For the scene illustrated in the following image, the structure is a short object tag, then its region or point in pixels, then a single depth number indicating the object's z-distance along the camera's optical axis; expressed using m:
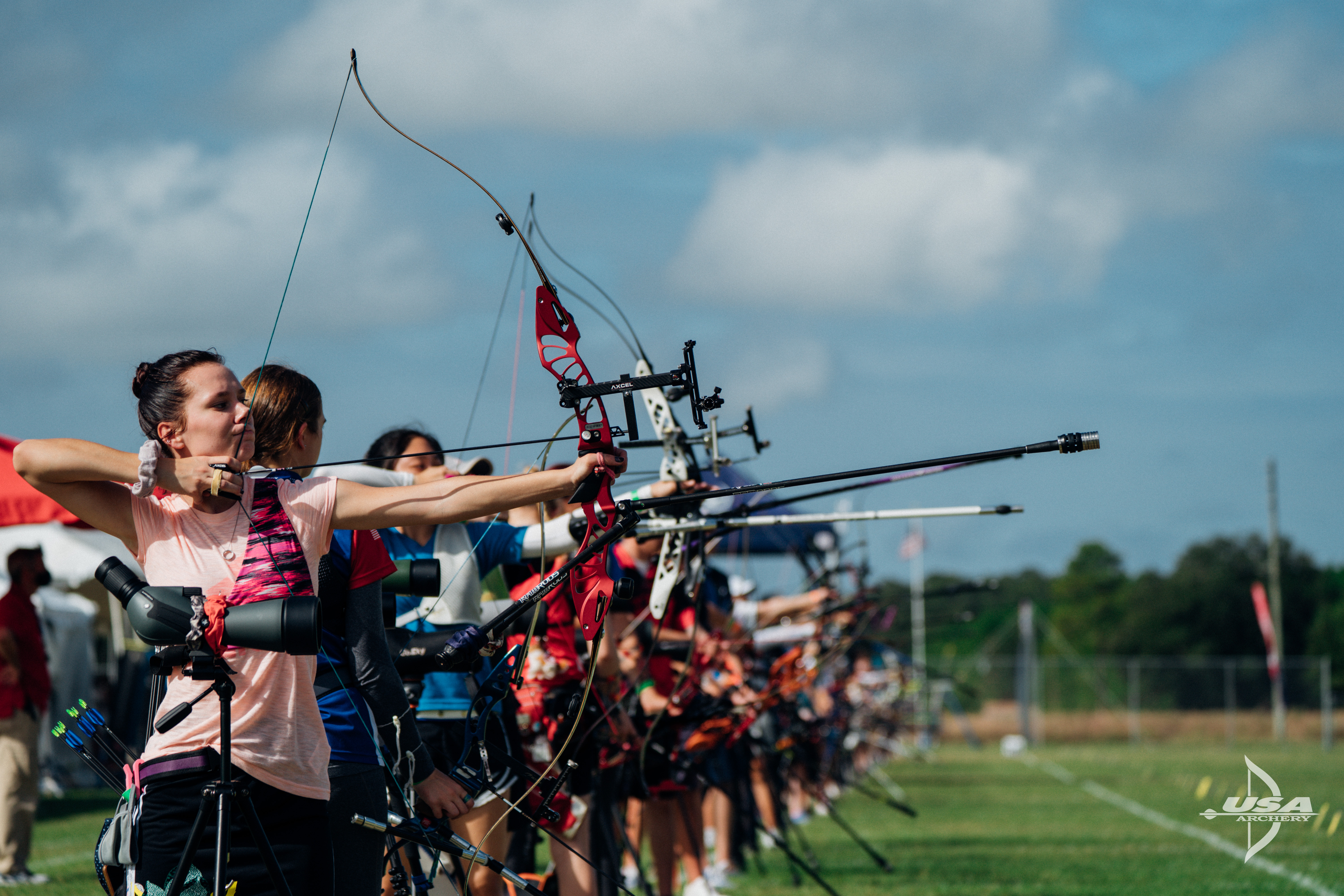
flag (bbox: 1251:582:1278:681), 89.94
